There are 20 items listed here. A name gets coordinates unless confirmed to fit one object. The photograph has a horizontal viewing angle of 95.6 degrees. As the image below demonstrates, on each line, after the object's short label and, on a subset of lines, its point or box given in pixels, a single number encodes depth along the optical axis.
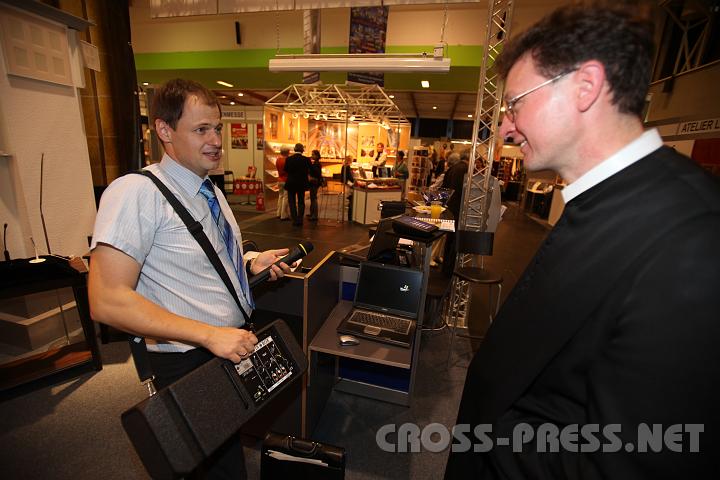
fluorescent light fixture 3.42
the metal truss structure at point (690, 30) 3.83
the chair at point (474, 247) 3.01
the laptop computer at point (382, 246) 2.09
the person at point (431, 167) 13.80
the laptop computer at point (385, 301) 1.85
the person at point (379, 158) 10.04
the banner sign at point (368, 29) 3.89
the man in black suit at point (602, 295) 0.51
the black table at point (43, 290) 2.20
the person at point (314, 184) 7.85
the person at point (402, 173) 8.93
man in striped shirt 0.90
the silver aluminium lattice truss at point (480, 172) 3.14
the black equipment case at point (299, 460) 1.45
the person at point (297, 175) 7.12
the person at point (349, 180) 8.32
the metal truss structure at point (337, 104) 8.56
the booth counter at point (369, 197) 7.71
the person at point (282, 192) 7.67
